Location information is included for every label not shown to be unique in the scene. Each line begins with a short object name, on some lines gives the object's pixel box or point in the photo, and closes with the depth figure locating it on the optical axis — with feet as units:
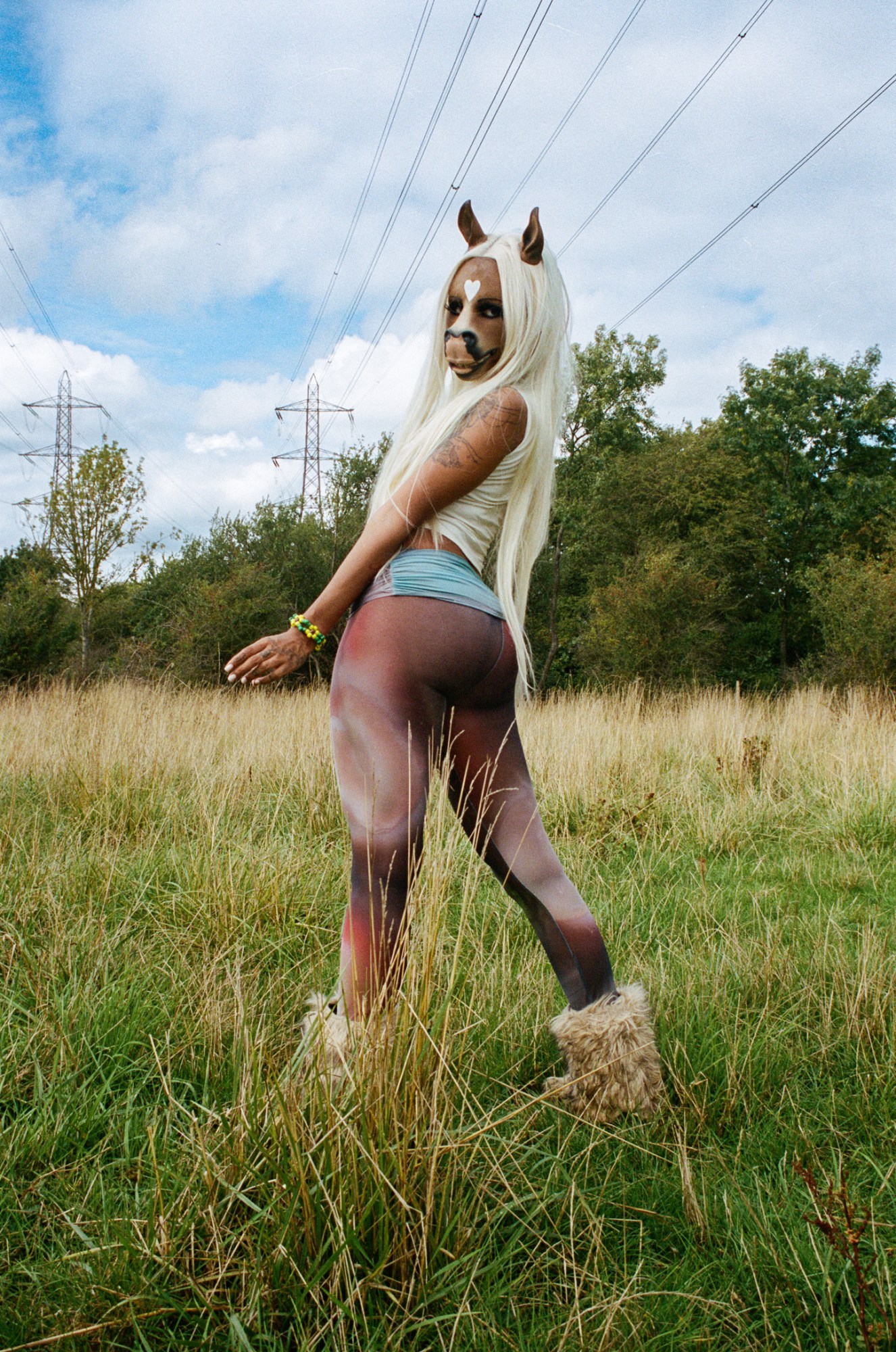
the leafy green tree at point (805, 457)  80.84
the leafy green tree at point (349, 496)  67.21
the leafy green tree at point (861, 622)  42.65
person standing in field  5.74
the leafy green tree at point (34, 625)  48.85
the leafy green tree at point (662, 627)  55.62
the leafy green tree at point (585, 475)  76.79
